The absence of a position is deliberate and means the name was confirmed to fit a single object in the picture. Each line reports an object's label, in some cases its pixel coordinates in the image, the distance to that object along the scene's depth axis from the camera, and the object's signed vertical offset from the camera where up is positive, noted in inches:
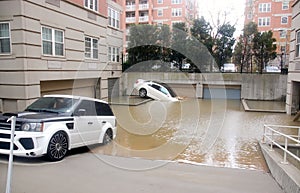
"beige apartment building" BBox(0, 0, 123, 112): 413.7 +58.3
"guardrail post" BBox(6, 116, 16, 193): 128.4 -41.3
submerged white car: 806.3 -37.9
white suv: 225.8 -49.2
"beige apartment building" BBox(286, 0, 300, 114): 537.6 +27.1
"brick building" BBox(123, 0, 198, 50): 1781.5 +498.5
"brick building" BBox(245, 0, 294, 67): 1569.9 +423.8
